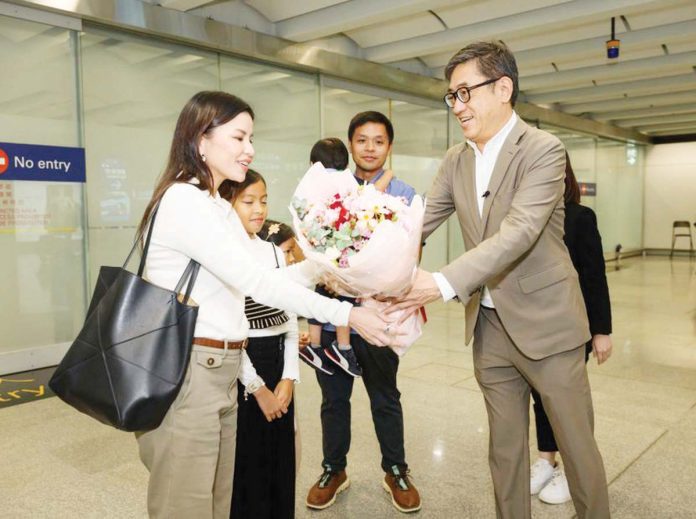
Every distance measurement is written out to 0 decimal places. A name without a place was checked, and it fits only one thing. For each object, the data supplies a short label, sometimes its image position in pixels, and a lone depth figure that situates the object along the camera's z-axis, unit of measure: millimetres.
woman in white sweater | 1496
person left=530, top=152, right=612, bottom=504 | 2652
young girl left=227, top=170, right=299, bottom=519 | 2070
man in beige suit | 1907
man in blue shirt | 2697
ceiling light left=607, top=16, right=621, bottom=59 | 6492
